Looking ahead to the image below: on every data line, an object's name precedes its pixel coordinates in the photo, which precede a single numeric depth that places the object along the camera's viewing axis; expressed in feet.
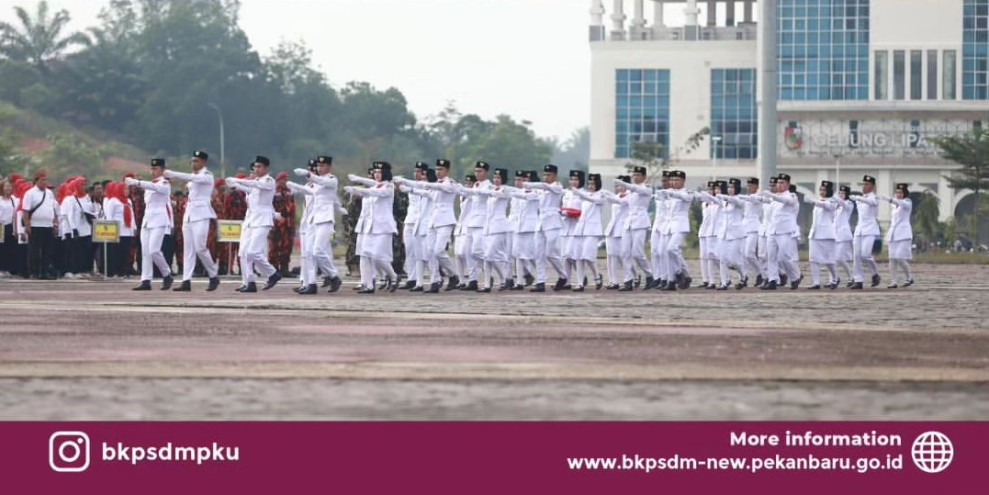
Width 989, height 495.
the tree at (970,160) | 246.06
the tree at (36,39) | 394.93
